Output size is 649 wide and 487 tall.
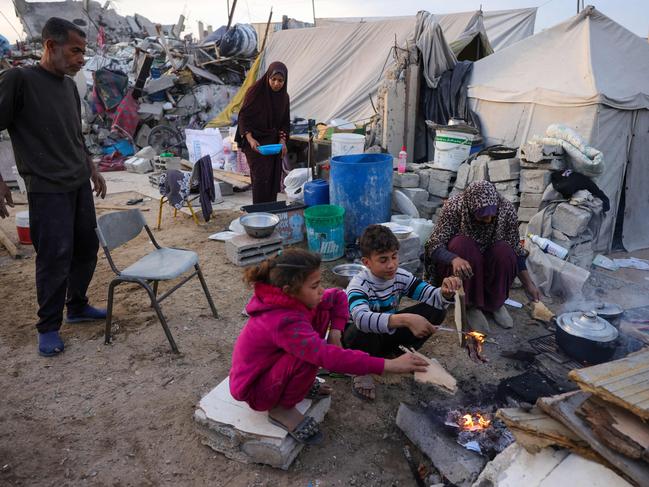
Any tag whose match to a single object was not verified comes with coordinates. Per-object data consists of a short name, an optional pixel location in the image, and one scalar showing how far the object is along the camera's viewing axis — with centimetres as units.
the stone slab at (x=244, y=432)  225
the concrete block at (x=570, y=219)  470
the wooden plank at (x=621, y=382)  154
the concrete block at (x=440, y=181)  618
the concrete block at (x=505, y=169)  536
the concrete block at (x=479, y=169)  568
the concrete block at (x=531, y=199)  517
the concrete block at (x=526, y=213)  524
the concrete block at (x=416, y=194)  593
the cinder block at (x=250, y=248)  490
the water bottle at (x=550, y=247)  461
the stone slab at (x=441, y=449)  213
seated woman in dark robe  347
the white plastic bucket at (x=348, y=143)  665
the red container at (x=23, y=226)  547
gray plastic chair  315
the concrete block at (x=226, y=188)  823
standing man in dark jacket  288
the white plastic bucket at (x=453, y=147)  623
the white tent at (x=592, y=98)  553
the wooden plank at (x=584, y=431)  147
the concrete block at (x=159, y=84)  1230
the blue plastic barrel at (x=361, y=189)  491
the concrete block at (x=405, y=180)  605
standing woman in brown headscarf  577
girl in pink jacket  203
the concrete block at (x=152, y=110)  1201
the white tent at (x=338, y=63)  1017
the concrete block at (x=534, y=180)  509
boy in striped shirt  262
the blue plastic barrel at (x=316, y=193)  541
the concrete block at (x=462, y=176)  592
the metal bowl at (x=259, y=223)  493
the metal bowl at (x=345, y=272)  439
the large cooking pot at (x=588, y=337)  290
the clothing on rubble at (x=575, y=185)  491
